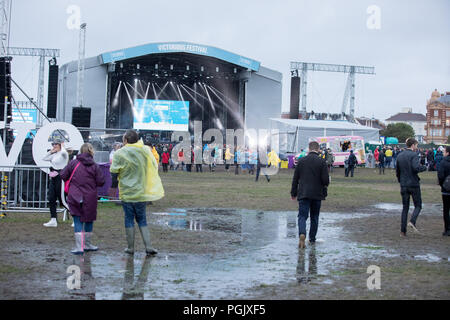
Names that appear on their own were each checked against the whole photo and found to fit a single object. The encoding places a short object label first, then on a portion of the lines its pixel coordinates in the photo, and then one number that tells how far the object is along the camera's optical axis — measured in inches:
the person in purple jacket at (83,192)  333.7
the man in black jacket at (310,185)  373.7
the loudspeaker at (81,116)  1088.8
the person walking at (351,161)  1312.7
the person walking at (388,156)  1707.7
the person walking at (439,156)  1590.8
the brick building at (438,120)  5551.2
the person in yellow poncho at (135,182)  329.1
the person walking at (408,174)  423.8
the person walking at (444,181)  423.2
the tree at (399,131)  4514.8
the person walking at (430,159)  1861.5
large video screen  1759.4
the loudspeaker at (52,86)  1727.4
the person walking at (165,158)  1316.4
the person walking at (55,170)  427.5
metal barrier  514.0
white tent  1705.2
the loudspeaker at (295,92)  1861.5
